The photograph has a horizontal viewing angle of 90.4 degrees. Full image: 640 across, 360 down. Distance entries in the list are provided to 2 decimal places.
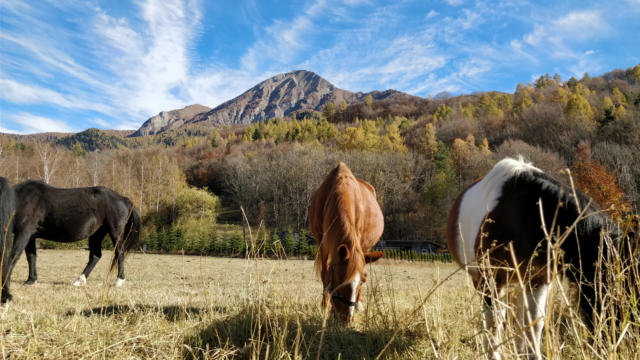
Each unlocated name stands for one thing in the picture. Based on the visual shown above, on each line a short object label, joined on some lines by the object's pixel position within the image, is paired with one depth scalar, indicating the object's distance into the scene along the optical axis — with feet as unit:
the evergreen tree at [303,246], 85.51
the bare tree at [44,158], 93.66
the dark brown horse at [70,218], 17.99
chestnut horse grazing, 10.10
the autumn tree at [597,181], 78.38
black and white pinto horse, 7.16
